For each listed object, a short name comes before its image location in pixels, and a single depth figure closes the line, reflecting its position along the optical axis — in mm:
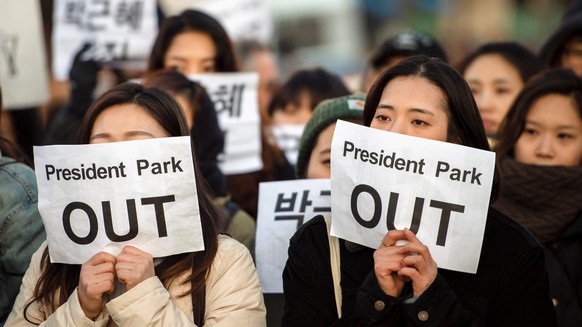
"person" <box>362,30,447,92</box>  13914
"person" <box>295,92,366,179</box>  9664
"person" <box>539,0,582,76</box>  13375
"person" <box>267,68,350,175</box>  13344
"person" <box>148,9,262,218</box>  12719
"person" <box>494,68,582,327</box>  9180
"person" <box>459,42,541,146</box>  13008
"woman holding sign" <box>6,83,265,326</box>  7062
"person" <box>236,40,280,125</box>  18937
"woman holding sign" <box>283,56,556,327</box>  6859
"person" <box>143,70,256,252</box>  9930
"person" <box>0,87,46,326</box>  8406
